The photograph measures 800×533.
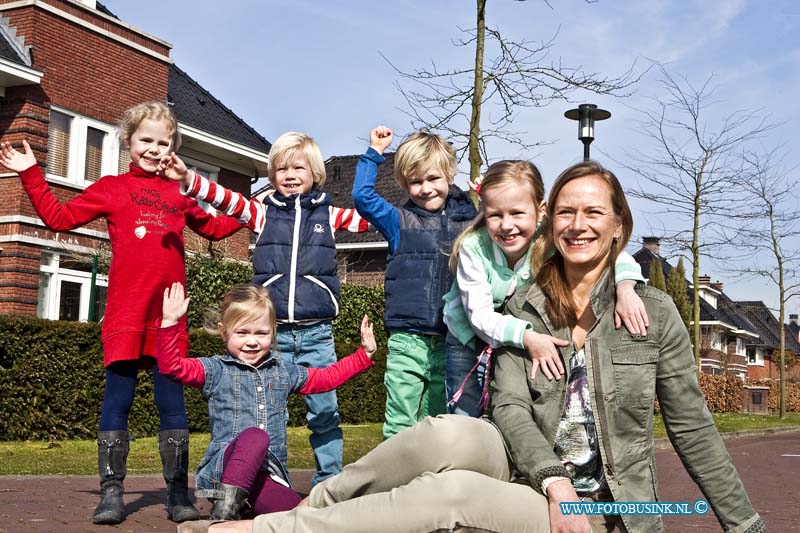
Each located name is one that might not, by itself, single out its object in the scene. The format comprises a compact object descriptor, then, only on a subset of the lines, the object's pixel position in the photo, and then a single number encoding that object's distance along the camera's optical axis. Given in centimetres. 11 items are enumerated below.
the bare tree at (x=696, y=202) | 2017
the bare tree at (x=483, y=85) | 1111
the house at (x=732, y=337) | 5153
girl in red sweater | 448
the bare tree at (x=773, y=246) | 2330
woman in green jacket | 285
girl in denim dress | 391
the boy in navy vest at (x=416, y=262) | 479
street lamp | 1350
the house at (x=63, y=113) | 1639
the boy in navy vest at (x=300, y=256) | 500
